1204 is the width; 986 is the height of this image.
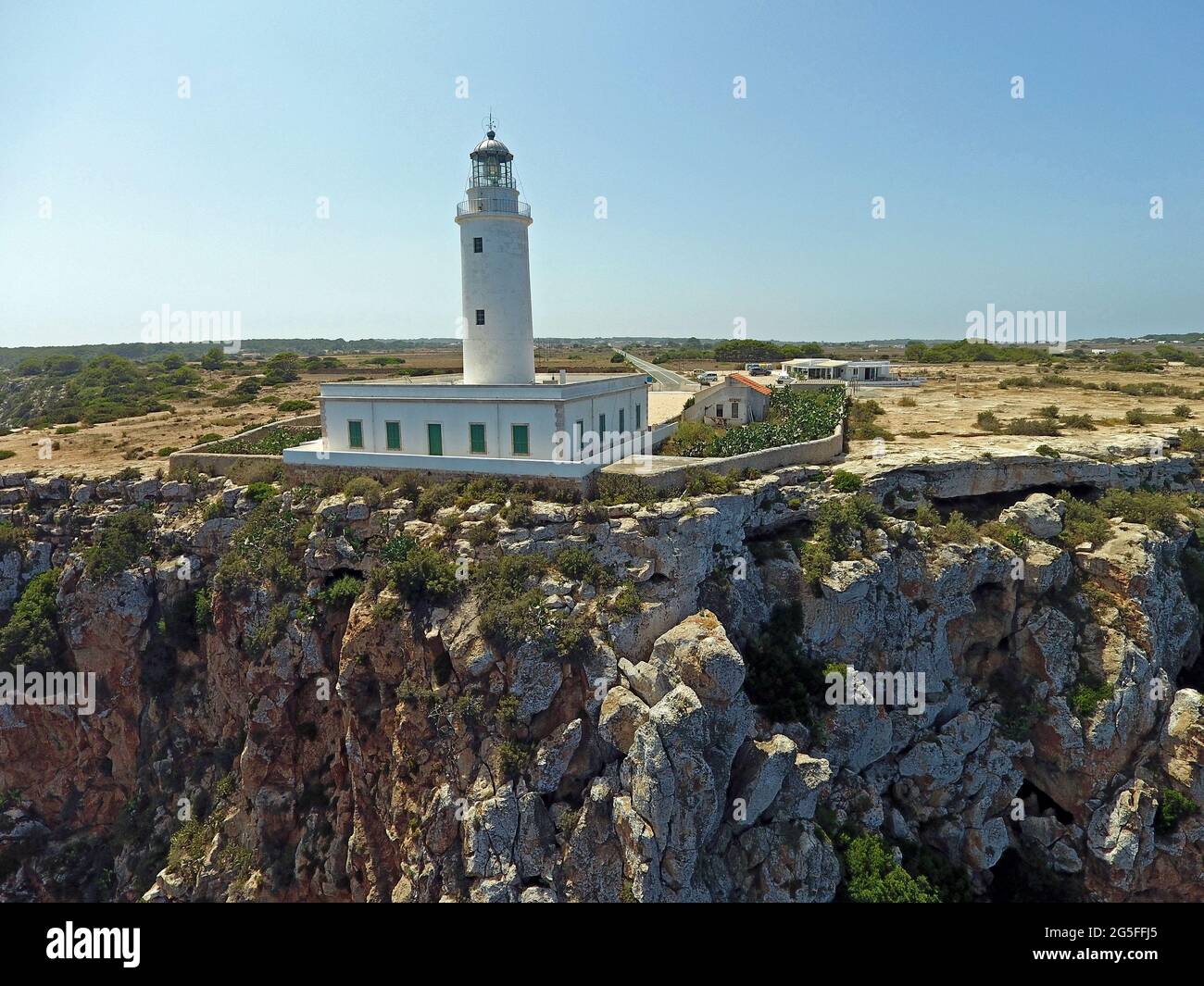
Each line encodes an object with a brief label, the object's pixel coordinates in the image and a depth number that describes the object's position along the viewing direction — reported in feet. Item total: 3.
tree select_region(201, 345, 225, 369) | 262.06
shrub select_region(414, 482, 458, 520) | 73.36
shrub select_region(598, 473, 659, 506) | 70.64
